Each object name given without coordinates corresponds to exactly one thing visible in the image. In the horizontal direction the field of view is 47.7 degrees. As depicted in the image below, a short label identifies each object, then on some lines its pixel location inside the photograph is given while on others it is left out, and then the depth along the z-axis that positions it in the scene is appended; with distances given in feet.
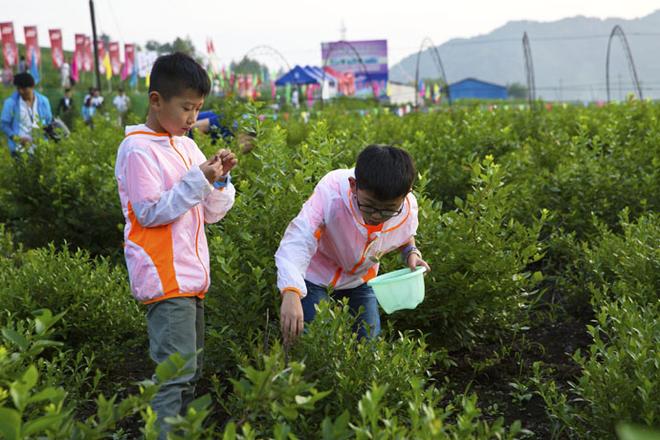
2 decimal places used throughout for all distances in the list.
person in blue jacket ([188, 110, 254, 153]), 14.23
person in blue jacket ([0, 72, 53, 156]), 24.95
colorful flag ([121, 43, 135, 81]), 113.09
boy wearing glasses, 8.10
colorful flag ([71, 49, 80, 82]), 108.88
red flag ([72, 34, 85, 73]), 109.21
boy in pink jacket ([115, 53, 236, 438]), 7.81
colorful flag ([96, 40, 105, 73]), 113.80
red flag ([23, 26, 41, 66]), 100.78
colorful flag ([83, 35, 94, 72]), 112.68
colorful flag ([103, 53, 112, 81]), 109.81
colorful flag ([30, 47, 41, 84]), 93.71
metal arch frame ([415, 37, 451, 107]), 54.35
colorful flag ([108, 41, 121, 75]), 113.39
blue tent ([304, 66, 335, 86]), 115.08
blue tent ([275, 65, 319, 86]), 110.55
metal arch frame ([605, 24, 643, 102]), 51.58
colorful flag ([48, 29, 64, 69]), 103.50
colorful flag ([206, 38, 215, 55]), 113.19
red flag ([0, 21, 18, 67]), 98.17
